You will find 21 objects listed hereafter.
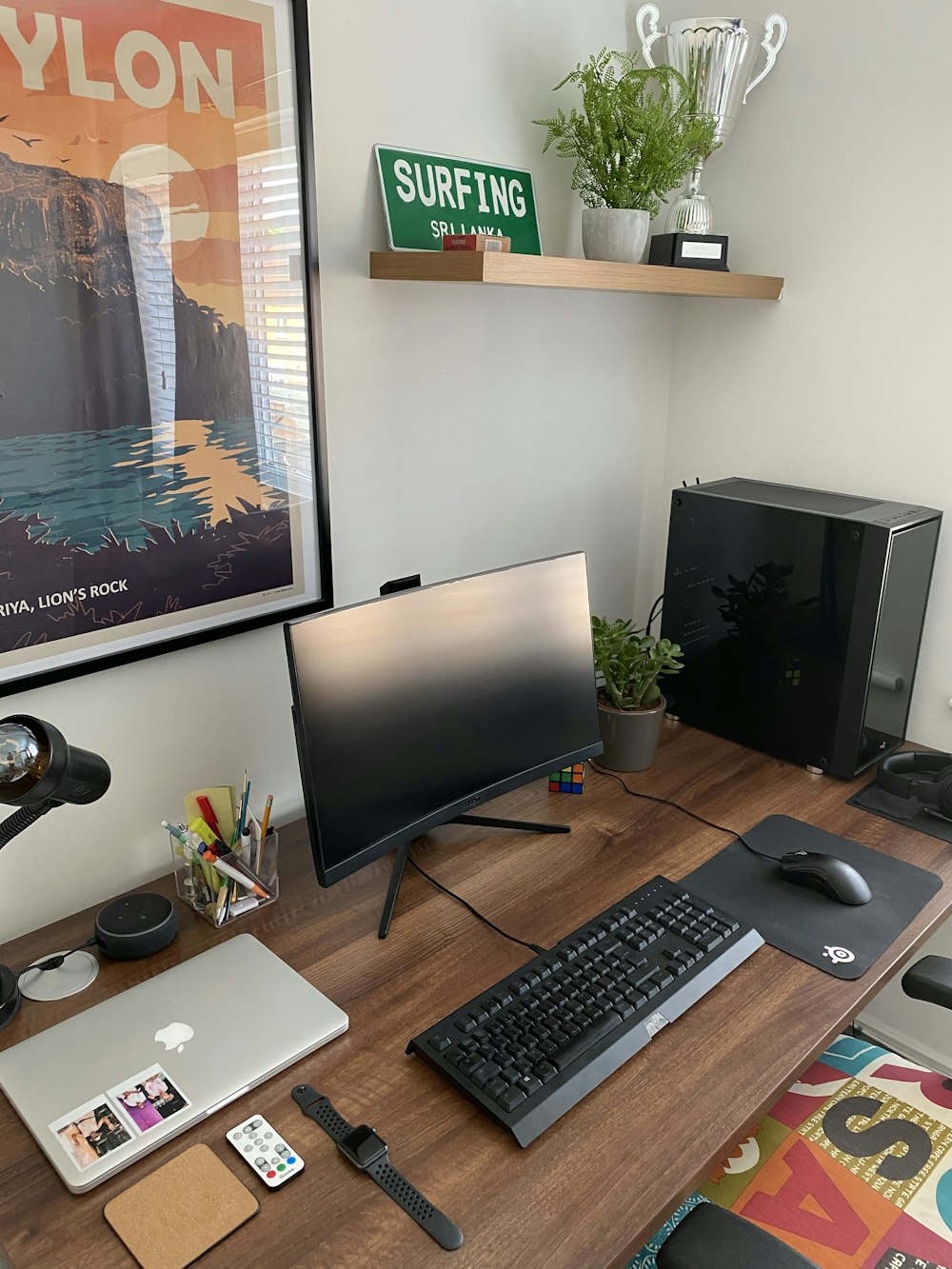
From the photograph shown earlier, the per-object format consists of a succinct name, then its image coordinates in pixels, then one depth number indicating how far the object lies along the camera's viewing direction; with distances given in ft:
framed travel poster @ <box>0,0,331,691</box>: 3.47
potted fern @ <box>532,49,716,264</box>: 4.83
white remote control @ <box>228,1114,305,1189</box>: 3.01
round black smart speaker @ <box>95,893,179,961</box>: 3.90
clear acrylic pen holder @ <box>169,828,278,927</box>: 4.19
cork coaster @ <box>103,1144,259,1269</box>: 2.78
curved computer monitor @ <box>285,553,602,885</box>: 3.95
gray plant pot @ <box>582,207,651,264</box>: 4.93
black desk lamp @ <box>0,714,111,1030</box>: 3.31
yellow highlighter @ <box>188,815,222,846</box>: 4.27
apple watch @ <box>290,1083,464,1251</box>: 2.84
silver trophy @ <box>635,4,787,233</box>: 5.24
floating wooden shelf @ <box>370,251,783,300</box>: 4.19
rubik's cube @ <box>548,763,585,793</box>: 5.35
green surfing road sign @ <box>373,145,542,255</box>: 4.66
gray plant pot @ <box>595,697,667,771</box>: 5.50
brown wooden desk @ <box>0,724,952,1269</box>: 2.85
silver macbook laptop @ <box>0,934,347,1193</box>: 3.11
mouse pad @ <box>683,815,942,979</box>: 4.13
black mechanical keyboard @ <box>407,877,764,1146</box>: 3.30
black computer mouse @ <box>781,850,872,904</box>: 4.39
